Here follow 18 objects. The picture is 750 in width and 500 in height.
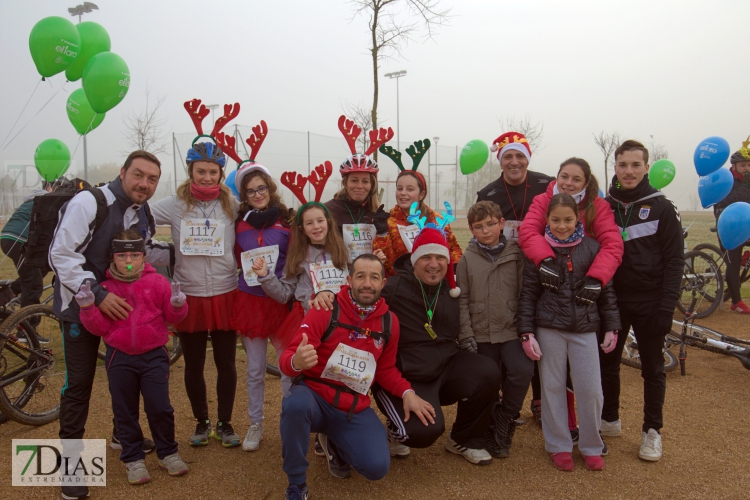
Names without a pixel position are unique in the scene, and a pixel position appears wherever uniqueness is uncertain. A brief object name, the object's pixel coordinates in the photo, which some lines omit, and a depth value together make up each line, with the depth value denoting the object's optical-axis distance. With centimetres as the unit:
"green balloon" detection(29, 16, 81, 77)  597
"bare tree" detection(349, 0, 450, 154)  825
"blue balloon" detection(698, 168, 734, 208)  727
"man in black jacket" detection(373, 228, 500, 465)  334
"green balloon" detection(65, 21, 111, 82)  661
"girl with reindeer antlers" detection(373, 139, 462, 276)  373
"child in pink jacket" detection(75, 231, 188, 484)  311
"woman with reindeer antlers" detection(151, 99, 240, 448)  354
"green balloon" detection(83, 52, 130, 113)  596
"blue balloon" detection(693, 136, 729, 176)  752
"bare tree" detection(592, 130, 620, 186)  2150
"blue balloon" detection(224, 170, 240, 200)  808
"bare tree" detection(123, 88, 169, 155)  1720
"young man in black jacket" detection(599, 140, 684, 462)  344
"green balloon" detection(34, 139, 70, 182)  826
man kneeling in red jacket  294
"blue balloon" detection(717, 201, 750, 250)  623
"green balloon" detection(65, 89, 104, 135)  703
